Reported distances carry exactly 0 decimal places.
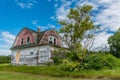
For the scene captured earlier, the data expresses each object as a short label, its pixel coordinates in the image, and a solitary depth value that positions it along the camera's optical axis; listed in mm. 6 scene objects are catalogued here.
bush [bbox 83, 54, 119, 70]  10982
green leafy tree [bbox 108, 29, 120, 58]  19172
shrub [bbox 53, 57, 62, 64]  15126
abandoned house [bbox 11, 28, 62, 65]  15713
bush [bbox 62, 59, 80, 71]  11075
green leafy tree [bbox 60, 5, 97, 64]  12325
